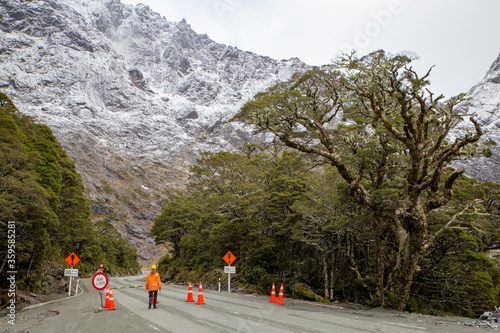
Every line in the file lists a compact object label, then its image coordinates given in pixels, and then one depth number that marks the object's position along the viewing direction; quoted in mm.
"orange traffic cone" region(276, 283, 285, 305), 12931
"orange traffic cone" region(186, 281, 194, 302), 13023
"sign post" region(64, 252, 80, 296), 20442
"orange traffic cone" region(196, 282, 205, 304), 12281
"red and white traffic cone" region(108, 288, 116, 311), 11109
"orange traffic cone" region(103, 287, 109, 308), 11273
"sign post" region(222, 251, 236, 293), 18609
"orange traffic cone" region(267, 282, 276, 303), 13353
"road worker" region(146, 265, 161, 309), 10289
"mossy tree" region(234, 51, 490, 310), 11172
